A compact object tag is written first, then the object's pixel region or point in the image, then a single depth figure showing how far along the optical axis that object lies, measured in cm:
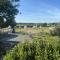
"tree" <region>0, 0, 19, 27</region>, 872
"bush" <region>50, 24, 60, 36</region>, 1504
